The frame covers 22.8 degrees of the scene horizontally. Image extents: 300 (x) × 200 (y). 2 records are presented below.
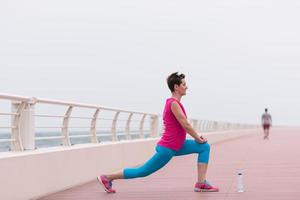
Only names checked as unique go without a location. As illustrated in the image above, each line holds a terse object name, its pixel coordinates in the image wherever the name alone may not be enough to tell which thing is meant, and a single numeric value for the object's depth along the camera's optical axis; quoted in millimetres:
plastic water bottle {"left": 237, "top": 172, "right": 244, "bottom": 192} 10734
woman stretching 10329
